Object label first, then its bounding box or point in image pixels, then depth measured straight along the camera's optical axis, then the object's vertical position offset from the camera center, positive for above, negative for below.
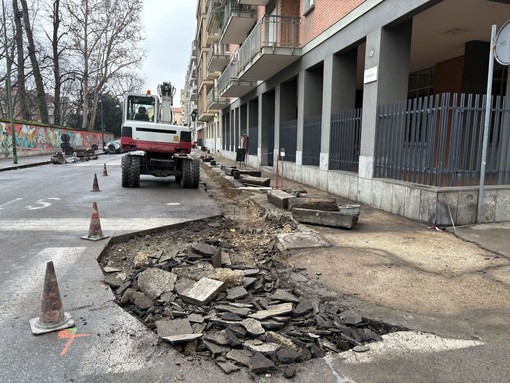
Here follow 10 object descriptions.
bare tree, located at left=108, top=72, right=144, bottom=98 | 52.19 +8.56
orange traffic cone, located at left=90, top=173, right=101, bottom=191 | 12.53 -1.52
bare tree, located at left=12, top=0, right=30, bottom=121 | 32.66 +8.25
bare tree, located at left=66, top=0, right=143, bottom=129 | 43.16 +11.73
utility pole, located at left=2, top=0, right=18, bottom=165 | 21.94 +2.35
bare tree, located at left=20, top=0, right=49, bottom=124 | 35.31 +6.72
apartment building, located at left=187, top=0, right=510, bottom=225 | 7.31 +1.20
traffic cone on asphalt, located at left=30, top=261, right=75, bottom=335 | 3.48 -1.53
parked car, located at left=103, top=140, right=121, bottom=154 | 46.47 -1.05
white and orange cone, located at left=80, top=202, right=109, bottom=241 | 6.43 -1.51
